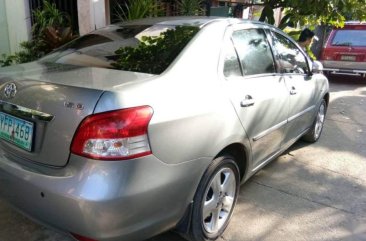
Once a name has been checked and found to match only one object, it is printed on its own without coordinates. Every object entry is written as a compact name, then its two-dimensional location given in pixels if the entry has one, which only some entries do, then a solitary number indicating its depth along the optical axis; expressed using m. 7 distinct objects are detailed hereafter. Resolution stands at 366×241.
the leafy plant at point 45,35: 5.64
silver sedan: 1.96
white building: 6.12
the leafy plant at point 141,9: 6.12
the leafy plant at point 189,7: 7.24
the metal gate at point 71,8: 6.76
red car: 10.30
